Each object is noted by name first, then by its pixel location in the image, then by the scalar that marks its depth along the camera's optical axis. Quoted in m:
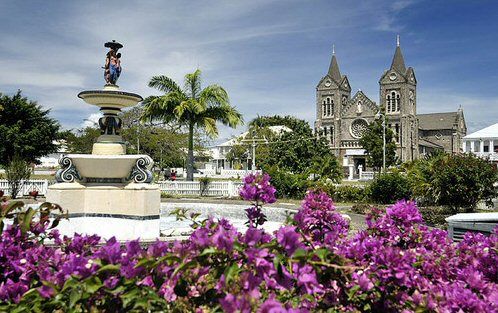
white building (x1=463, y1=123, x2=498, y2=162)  78.81
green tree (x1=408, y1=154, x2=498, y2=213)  14.81
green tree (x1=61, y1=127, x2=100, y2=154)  53.75
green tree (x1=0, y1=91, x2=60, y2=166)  39.97
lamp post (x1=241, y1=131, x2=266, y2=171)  64.29
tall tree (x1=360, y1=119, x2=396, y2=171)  56.06
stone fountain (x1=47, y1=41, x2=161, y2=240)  8.74
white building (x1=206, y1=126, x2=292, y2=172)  77.12
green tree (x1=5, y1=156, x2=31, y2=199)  20.78
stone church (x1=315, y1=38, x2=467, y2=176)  80.94
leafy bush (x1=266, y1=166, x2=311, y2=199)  22.97
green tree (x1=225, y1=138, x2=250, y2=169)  70.25
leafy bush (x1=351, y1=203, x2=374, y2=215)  15.92
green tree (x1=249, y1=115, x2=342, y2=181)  53.75
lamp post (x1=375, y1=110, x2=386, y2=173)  51.09
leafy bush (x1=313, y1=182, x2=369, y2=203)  22.06
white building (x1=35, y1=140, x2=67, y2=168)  92.06
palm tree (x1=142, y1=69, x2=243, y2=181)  26.00
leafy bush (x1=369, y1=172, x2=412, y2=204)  20.91
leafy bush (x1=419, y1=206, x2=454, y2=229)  13.30
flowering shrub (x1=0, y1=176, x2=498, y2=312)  1.88
